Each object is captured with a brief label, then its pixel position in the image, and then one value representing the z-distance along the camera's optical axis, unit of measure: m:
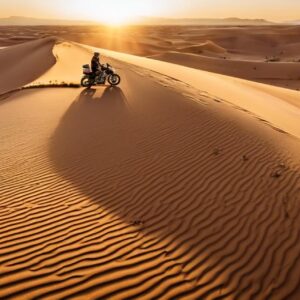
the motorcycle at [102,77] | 12.90
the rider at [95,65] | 12.84
